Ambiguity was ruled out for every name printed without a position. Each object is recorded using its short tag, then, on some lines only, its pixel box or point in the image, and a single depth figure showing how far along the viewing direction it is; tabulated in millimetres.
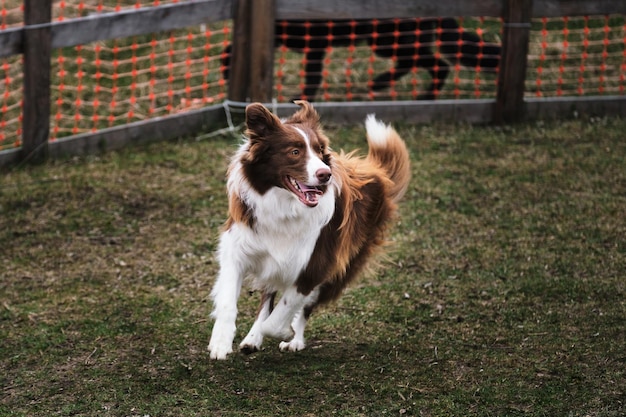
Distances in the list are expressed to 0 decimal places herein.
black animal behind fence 17641
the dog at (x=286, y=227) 8375
